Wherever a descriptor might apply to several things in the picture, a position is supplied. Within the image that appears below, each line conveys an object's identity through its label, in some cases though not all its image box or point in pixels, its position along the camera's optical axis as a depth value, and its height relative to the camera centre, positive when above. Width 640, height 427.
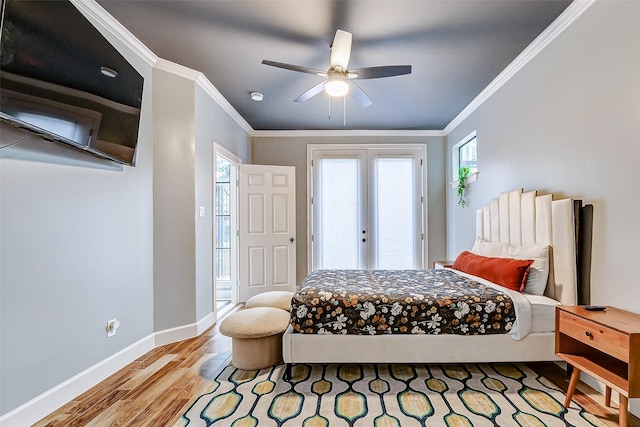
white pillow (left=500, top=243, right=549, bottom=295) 2.23 -0.44
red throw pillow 2.25 -0.47
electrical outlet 2.24 -0.85
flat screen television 1.39 +0.75
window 3.94 +0.84
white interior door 4.36 -0.24
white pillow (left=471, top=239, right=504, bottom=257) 2.82 -0.35
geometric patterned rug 1.71 -1.18
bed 2.06 -0.87
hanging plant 4.02 +0.41
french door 4.89 +0.08
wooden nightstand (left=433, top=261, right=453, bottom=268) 3.71 -0.66
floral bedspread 2.06 -0.69
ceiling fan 2.25 +1.14
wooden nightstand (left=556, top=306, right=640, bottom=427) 1.39 -0.69
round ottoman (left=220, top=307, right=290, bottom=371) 2.24 -0.92
